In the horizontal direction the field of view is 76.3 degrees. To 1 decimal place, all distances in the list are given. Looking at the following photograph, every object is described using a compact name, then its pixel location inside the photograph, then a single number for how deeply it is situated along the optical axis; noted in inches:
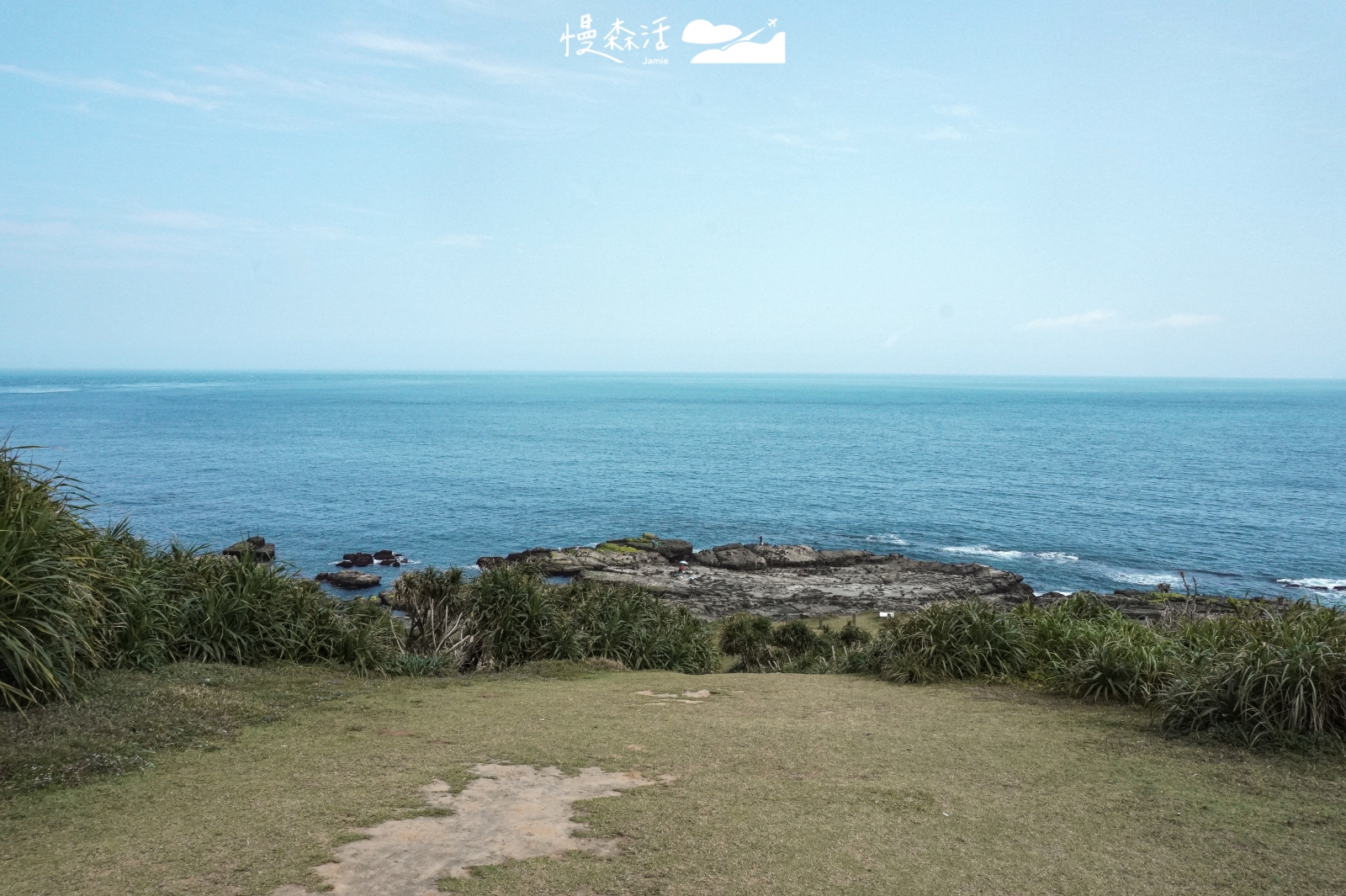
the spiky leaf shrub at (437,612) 492.7
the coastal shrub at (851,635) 826.8
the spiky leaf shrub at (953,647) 436.5
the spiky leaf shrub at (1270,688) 297.3
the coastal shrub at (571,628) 503.5
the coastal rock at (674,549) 1722.4
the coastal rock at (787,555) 1647.4
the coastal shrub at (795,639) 821.9
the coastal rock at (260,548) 1343.9
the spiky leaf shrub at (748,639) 765.9
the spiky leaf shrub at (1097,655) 371.6
